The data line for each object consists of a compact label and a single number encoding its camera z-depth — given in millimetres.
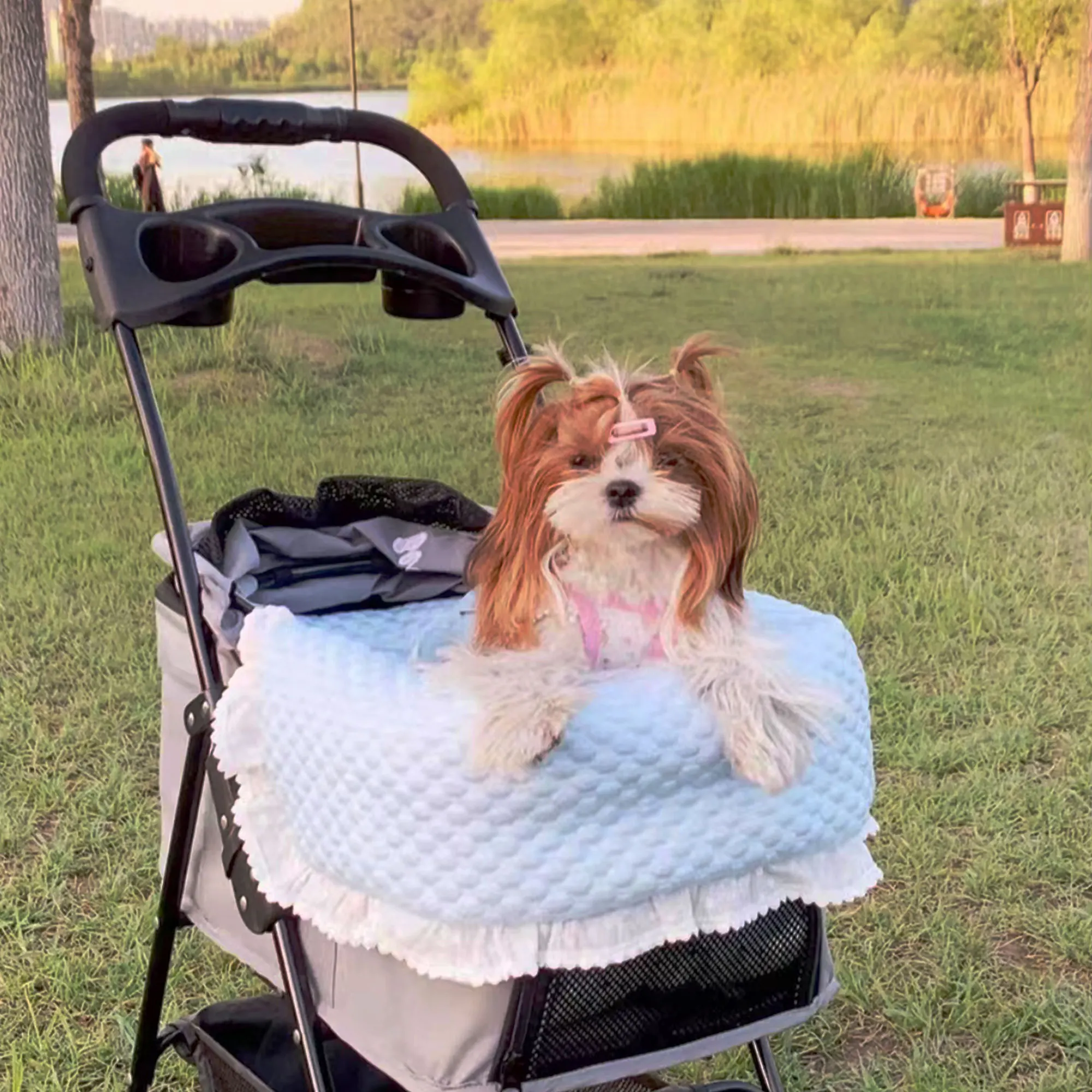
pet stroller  1318
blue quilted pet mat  1221
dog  1339
